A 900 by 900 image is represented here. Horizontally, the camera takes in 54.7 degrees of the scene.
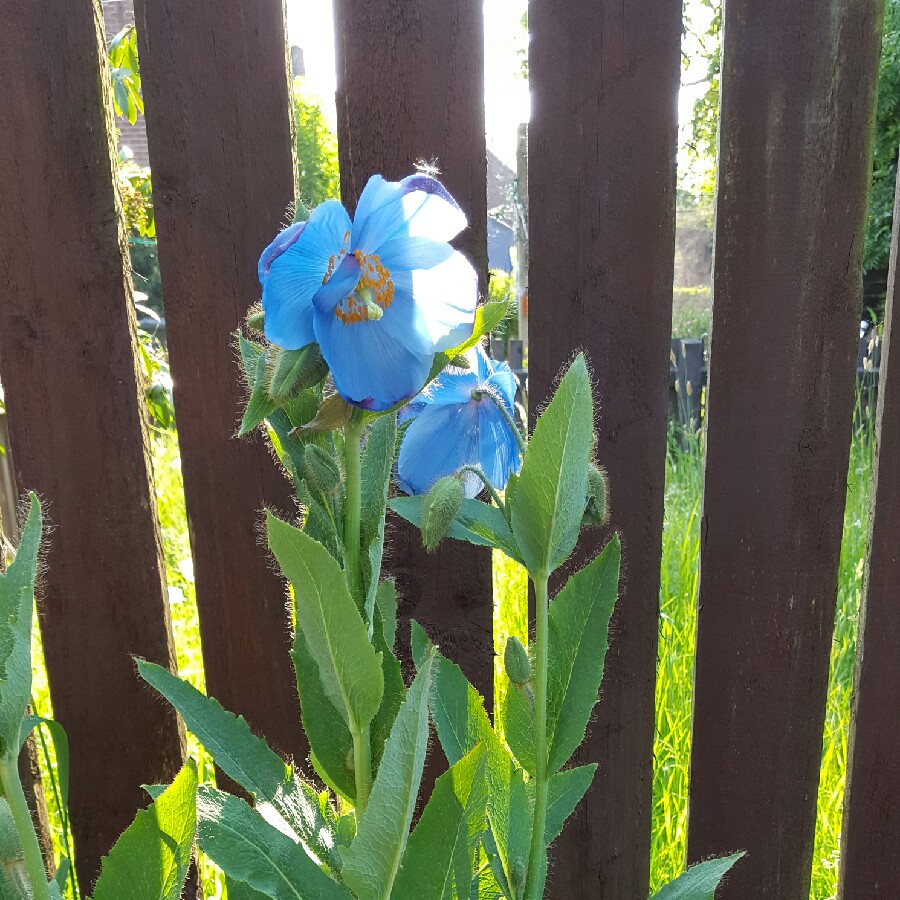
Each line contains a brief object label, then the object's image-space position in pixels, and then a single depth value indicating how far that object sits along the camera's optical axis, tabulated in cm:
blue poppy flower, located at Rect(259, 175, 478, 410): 59
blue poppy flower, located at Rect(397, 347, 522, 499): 76
